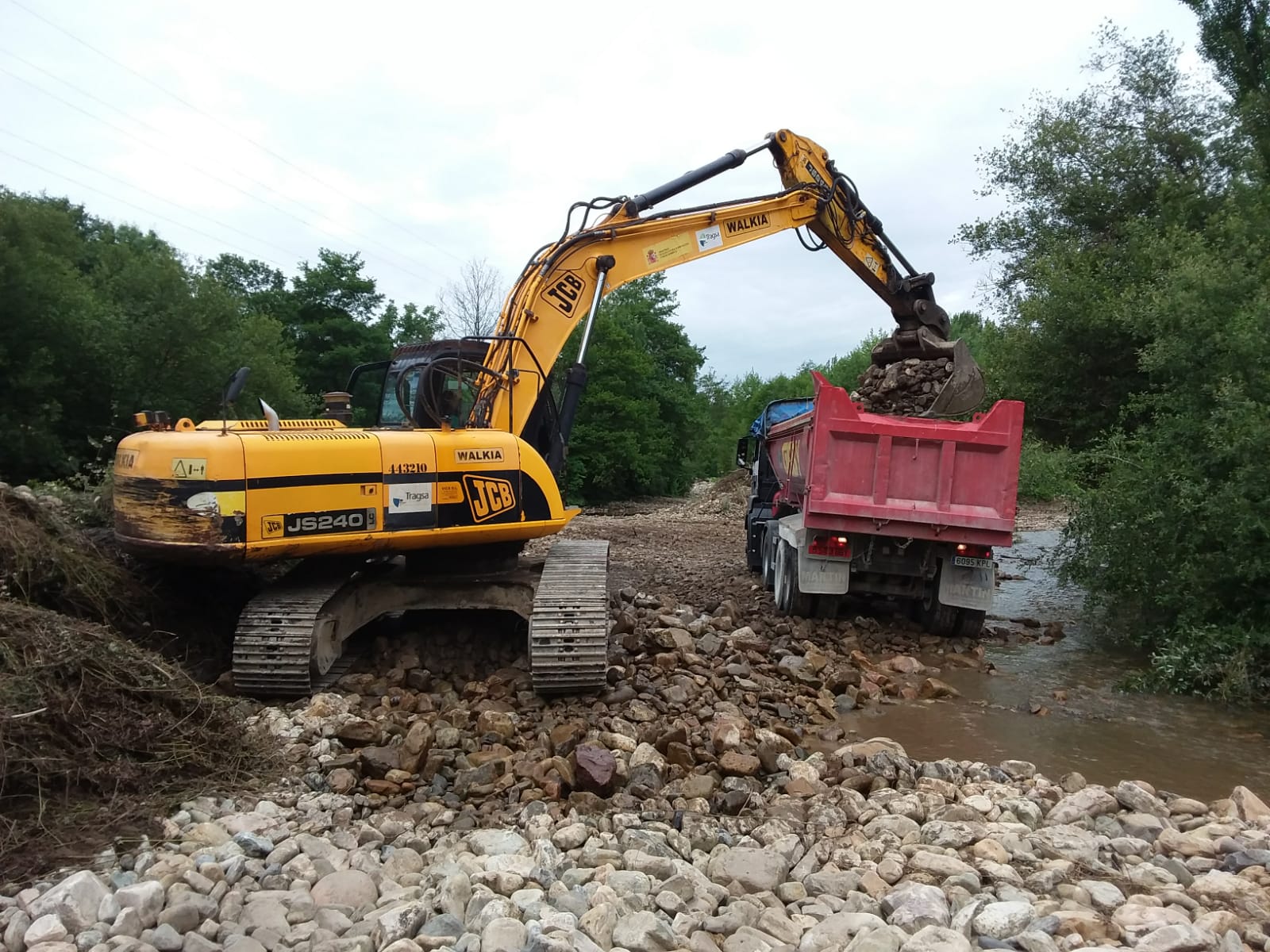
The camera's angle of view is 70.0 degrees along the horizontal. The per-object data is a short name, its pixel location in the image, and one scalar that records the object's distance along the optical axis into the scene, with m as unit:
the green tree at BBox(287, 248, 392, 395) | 36.22
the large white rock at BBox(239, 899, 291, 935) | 3.12
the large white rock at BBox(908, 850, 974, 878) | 3.60
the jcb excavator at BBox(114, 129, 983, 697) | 5.45
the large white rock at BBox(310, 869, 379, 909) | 3.35
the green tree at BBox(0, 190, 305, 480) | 18.66
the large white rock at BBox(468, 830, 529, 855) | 3.79
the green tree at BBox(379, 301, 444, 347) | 40.16
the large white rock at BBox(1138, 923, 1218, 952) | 2.99
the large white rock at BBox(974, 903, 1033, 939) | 3.15
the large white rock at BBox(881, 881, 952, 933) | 3.24
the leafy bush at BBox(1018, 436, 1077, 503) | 12.61
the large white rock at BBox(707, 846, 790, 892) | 3.54
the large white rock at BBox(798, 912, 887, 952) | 3.12
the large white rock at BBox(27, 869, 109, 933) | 3.04
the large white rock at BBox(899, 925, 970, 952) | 3.00
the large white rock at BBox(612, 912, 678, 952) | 3.03
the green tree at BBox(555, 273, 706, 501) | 37.44
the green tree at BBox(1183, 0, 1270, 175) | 15.84
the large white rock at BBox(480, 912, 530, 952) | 2.99
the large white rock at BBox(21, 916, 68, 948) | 2.93
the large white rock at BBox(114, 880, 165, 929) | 3.10
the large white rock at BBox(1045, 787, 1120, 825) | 4.27
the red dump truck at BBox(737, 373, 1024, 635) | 7.78
